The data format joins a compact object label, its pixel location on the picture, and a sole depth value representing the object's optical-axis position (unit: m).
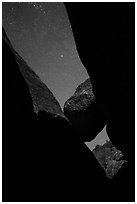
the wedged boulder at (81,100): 8.78
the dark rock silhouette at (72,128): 4.92
